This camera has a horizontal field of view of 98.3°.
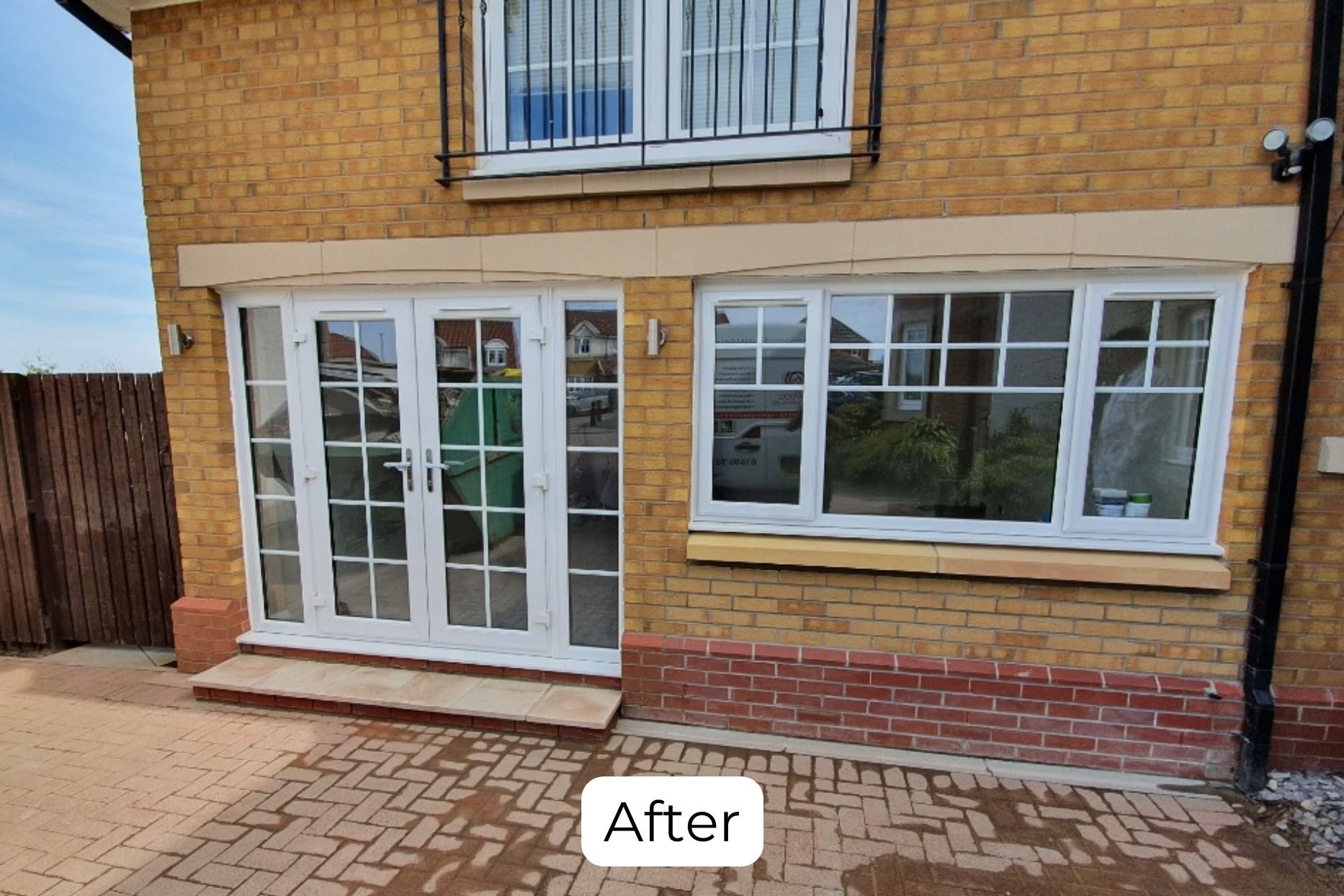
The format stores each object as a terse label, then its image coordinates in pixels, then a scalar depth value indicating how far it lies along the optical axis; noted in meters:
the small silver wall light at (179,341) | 3.27
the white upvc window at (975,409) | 2.56
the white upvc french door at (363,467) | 3.24
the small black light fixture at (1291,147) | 2.15
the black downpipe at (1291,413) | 2.25
